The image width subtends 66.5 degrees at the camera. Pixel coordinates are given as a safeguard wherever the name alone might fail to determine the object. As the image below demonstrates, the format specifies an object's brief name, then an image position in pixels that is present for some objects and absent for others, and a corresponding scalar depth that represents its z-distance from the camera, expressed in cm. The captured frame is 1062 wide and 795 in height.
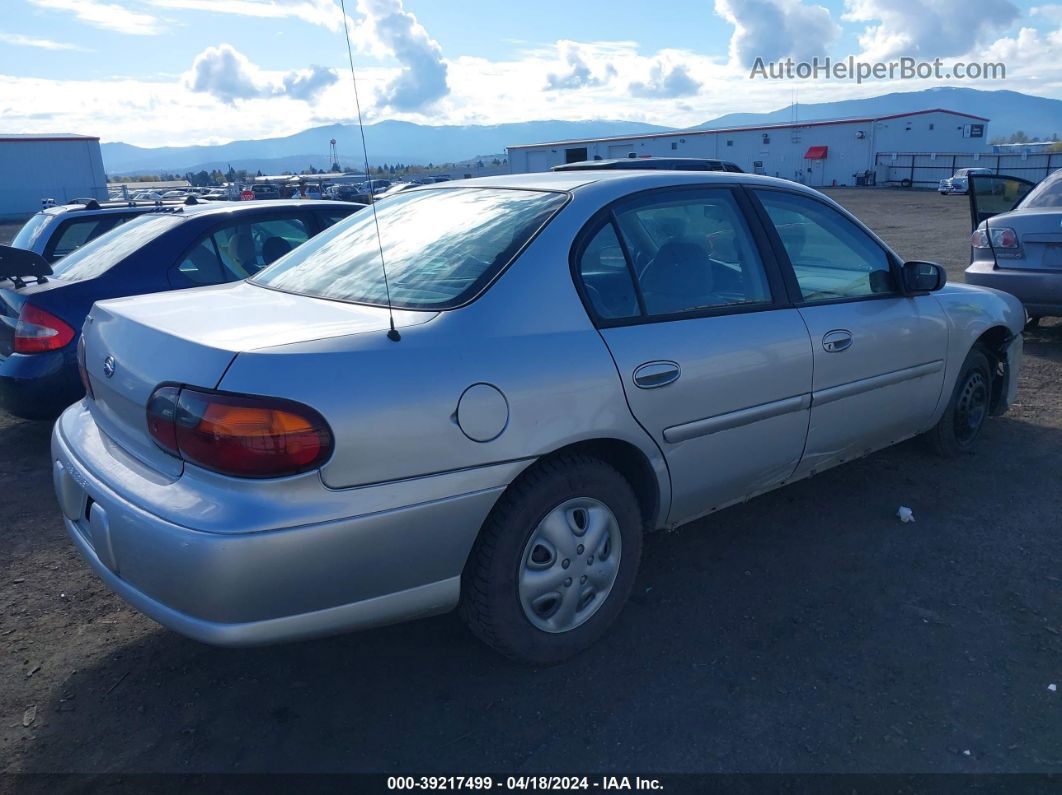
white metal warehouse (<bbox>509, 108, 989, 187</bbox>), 5269
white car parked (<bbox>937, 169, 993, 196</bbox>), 3959
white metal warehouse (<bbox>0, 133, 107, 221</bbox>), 4544
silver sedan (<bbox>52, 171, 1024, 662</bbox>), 223
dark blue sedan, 483
